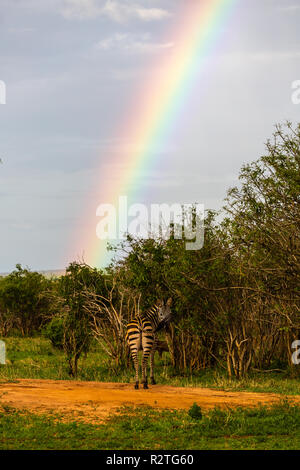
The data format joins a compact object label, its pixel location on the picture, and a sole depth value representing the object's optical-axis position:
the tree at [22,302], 41.62
